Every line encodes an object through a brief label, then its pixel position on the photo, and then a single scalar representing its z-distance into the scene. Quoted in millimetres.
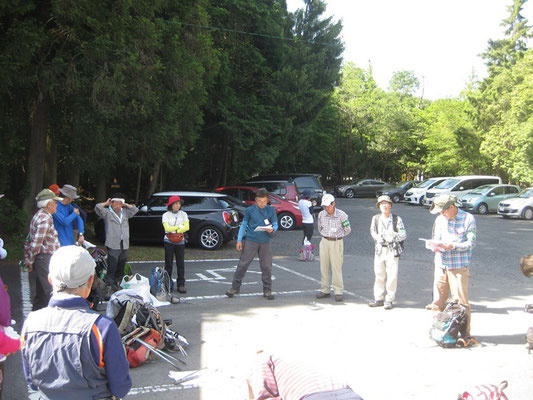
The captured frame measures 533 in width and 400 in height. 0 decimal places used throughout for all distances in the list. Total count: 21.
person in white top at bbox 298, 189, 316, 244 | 12219
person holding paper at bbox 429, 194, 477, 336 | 6145
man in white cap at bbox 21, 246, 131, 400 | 2480
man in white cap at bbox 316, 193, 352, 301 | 8031
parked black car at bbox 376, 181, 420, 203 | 35234
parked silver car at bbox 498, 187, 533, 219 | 22141
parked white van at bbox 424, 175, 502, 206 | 28875
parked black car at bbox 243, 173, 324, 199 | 21125
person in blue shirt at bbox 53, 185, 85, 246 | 7148
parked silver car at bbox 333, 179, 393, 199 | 38719
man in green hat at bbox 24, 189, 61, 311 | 6152
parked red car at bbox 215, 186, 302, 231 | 17375
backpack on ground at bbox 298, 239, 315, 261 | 11984
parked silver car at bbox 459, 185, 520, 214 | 25188
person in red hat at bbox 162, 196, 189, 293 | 8367
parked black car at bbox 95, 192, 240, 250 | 13344
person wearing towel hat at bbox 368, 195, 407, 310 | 7422
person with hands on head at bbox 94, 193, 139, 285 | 7957
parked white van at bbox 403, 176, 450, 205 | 30281
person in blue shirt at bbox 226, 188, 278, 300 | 8078
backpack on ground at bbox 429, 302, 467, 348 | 5699
